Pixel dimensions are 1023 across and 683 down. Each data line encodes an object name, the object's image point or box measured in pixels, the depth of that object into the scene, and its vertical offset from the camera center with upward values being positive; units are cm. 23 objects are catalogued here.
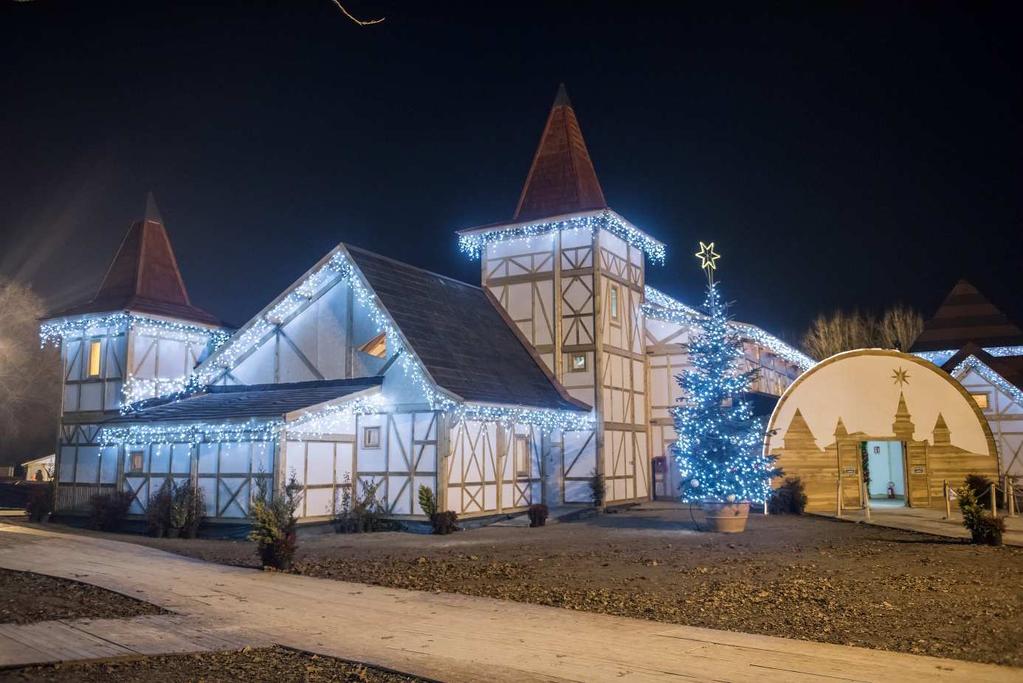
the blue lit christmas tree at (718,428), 1931 +84
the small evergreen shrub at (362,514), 2084 -134
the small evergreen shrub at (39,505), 2530 -140
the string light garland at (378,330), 2105 +327
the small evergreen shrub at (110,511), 2191 -136
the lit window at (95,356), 2912 +370
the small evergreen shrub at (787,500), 2442 -108
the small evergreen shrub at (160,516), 2016 -137
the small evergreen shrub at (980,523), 1591 -114
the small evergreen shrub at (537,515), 2214 -144
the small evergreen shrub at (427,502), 2047 -101
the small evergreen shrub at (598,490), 2612 -87
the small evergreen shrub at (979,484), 2320 -54
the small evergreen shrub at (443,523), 2005 -150
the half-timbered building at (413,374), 2100 +272
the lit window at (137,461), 2270 -3
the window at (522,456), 2445 +19
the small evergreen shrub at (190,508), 2016 -120
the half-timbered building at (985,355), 3031 +470
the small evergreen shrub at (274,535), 1300 -119
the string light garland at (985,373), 3022 +342
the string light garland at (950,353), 3628 +499
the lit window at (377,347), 2208 +311
